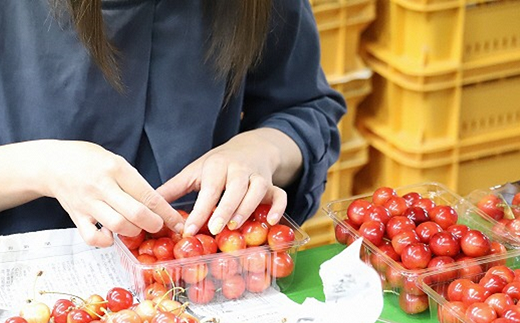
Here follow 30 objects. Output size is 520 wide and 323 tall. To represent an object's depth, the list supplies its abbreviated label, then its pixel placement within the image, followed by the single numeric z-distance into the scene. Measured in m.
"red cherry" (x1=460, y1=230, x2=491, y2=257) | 1.07
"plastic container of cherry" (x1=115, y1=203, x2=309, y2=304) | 1.03
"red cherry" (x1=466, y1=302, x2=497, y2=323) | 0.98
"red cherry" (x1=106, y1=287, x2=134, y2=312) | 1.00
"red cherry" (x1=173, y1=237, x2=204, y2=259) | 1.03
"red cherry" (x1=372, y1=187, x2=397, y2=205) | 1.16
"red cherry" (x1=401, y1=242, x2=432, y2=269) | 1.06
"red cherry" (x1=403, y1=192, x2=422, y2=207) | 1.16
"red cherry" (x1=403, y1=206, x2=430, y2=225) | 1.12
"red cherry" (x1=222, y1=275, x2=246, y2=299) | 1.04
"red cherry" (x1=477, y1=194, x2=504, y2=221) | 1.17
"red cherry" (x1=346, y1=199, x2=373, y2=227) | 1.13
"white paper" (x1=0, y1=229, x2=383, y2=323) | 1.01
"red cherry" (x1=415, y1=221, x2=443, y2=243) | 1.09
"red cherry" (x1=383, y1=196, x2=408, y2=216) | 1.14
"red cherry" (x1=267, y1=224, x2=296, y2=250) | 1.07
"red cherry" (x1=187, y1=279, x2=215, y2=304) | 1.04
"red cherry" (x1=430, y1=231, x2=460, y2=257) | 1.07
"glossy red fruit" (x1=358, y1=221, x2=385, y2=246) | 1.10
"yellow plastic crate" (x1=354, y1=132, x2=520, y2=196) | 1.85
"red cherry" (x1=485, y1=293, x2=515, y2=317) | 0.98
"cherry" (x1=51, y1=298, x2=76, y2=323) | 0.99
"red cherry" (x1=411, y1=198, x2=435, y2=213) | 1.14
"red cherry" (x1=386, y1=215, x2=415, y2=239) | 1.10
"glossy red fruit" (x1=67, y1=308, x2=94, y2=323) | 0.98
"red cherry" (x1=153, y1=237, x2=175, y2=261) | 1.04
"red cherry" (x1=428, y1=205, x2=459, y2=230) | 1.12
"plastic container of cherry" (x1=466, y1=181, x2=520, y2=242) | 1.14
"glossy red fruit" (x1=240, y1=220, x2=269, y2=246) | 1.07
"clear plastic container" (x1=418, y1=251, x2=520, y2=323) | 1.01
